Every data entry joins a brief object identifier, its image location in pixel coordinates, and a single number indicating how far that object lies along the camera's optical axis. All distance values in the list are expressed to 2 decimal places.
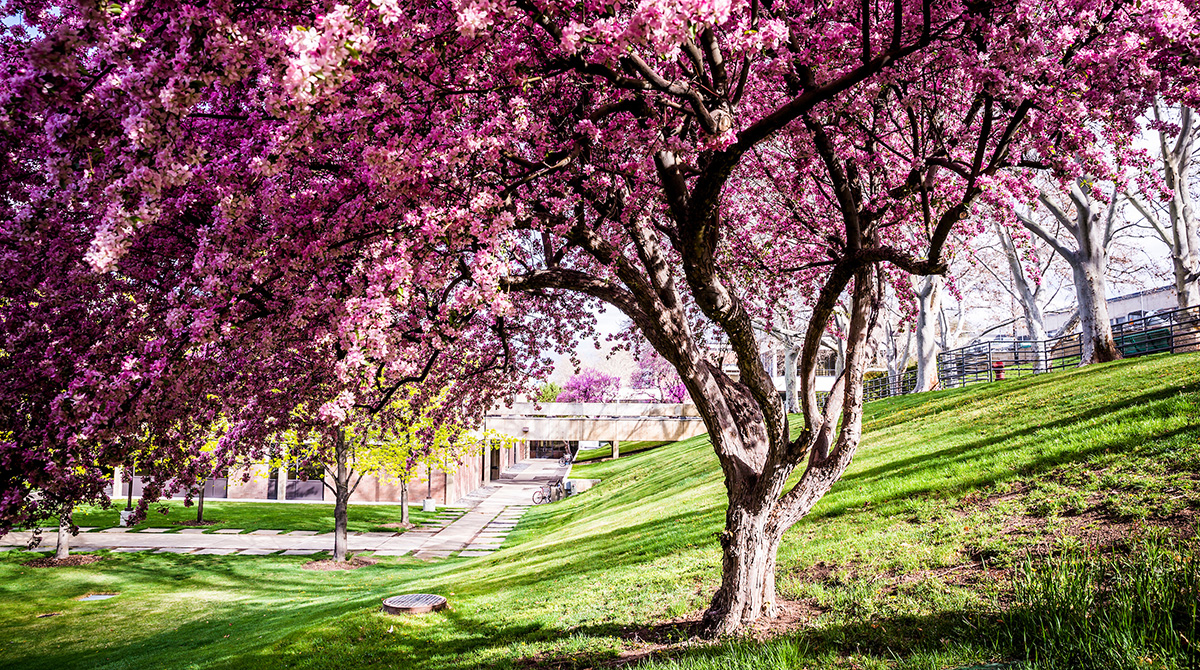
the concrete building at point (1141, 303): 38.78
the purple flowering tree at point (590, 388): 65.69
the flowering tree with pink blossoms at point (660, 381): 58.81
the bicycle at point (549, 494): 34.00
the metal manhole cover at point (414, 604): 9.35
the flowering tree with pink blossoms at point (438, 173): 3.23
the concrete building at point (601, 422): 43.75
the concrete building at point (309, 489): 32.28
